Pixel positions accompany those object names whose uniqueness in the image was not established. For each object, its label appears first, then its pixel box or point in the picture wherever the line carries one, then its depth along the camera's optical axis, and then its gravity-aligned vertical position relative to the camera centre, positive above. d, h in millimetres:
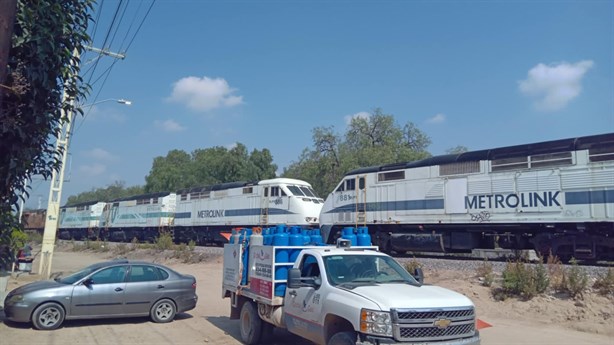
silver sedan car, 9812 -1389
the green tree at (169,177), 70812 +8772
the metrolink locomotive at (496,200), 14391 +1533
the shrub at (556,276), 11289 -729
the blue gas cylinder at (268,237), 8498 +1
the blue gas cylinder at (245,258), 9305 -427
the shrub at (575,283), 10914 -837
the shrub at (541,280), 11344 -827
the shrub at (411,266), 13905 -715
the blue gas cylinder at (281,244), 8055 -111
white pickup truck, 5617 -820
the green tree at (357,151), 44781 +9176
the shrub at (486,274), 12586 -813
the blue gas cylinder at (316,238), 8770 +11
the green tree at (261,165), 61403 +9435
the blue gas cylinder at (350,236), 8634 +67
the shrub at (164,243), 29938 -577
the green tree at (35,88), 5766 +1861
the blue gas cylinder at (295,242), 8242 -80
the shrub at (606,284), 10797 -853
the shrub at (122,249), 32812 -1198
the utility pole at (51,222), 19234 +344
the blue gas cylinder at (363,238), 8680 +38
